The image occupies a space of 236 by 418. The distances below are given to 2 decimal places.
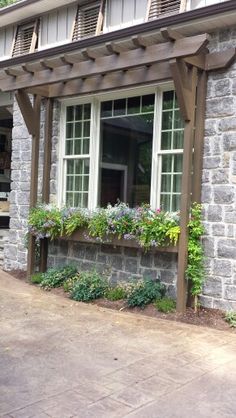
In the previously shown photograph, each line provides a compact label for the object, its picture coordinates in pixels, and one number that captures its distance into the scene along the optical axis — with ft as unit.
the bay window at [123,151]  22.16
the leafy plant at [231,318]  18.52
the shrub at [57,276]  24.52
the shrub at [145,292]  20.67
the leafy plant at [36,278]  25.44
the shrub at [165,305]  19.98
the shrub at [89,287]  22.24
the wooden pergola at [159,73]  19.13
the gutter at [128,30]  19.09
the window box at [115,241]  20.43
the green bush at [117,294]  21.87
